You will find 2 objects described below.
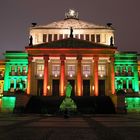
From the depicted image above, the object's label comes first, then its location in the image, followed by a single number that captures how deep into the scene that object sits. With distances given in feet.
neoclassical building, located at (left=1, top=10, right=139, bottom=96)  129.27
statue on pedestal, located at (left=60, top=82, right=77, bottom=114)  68.18
